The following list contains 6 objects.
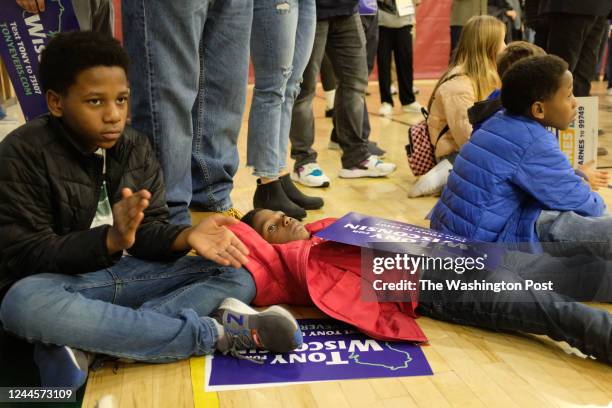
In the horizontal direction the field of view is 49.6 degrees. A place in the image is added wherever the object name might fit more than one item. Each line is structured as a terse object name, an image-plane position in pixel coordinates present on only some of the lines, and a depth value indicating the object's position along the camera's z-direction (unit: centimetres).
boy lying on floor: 148
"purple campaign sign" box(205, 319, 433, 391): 137
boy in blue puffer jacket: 183
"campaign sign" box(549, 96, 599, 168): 234
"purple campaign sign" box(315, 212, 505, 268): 163
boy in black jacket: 133
